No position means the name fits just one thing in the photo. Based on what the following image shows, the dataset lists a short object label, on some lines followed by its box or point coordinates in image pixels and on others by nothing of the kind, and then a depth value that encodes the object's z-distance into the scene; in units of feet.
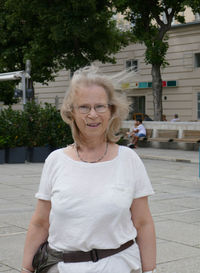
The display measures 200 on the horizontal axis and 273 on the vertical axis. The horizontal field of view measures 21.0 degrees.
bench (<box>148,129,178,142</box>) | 79.31
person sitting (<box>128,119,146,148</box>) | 79.00
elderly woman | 7.44
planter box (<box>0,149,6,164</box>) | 53.72
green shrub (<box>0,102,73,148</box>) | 55.21
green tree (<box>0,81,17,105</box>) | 134.06
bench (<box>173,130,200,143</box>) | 75.56
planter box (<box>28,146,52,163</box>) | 56.13
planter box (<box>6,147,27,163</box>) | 54.65
